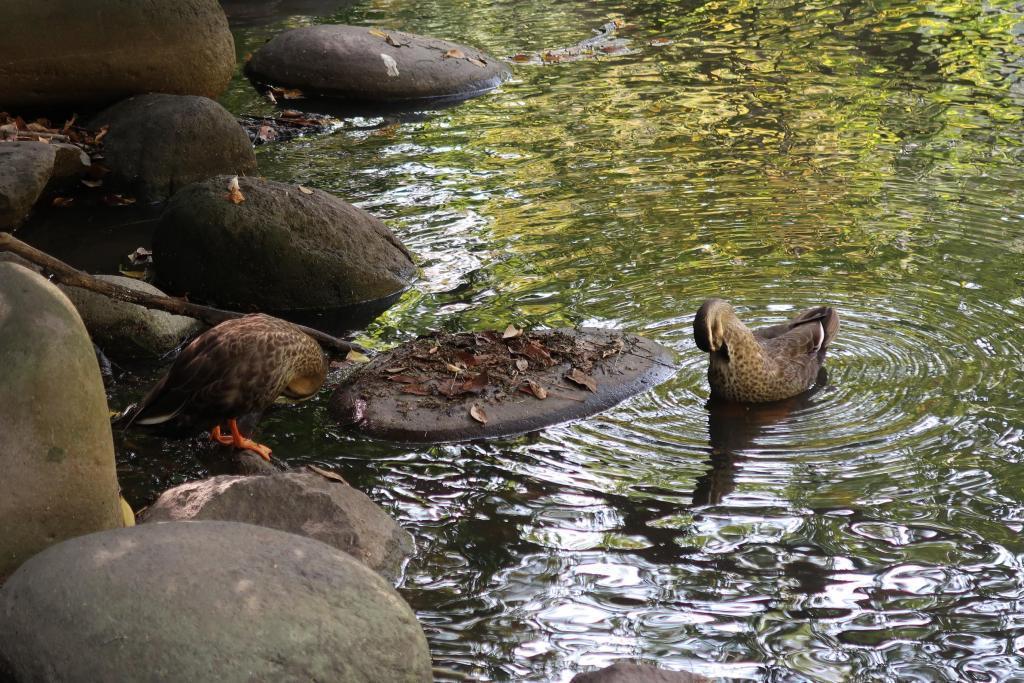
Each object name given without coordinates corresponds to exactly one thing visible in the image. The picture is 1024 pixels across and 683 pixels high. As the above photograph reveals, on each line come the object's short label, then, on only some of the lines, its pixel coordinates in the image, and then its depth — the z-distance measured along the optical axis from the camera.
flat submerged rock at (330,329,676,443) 13.10
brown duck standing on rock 12.08
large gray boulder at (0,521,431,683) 7.55
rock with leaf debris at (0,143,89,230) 19.84
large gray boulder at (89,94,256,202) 22.67
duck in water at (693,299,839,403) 12.82
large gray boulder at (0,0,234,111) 23.48
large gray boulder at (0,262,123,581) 9.26
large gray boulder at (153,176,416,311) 17.56
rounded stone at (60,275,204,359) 15.93
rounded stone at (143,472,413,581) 10.44
